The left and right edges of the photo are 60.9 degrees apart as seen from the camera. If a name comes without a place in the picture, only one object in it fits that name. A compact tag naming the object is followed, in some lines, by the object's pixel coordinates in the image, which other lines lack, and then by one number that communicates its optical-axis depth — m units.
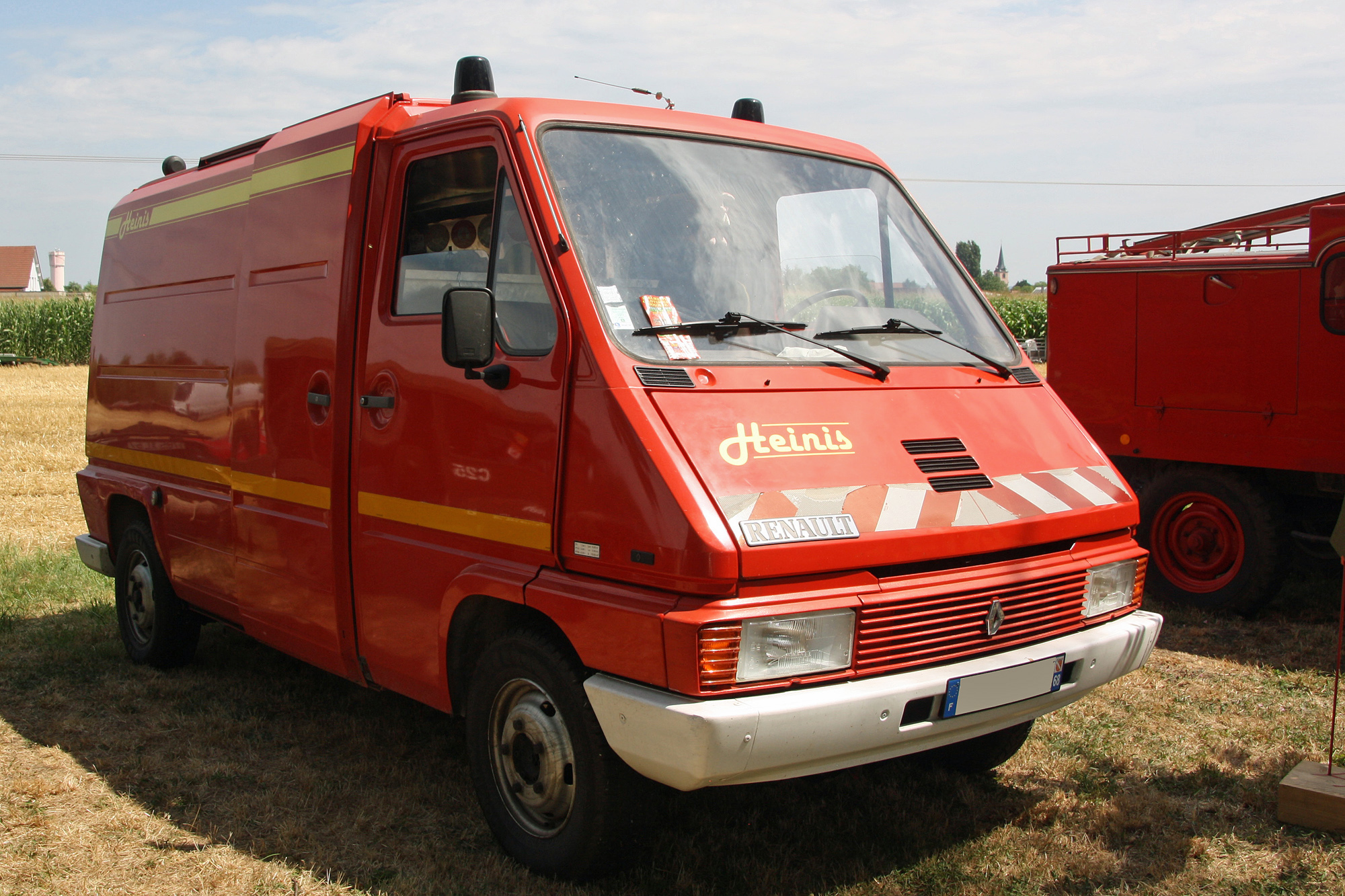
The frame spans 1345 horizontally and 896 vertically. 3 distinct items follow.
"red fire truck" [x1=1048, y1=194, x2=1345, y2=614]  6.70
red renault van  3.10
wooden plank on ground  3.97
